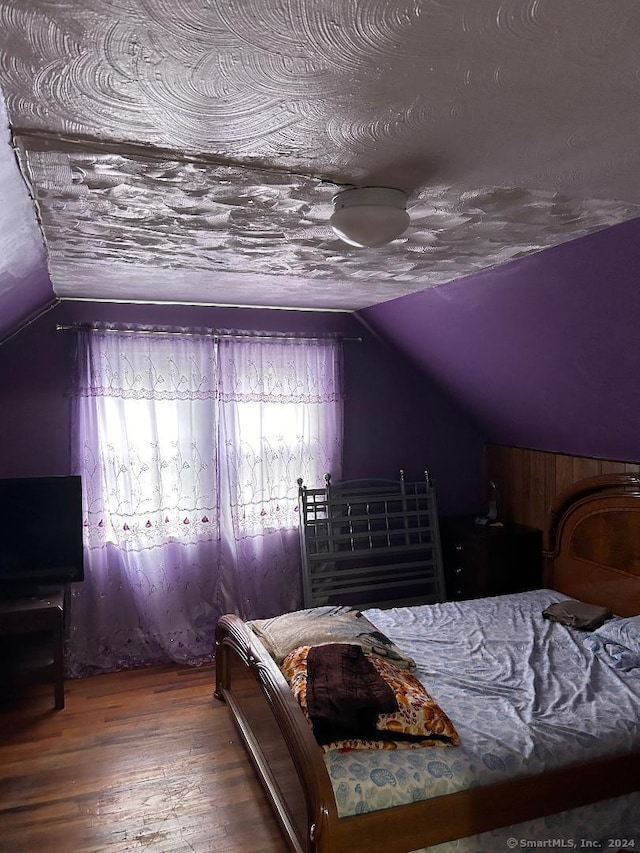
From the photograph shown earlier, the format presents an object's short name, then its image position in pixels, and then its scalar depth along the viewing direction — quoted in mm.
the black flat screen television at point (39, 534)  3754
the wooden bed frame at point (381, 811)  2135
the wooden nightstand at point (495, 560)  4395
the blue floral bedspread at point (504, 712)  2240
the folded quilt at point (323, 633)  2912
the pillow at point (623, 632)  3158
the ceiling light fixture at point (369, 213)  1798
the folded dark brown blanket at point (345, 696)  2359
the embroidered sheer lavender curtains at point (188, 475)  4117
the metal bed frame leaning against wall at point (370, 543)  4512
